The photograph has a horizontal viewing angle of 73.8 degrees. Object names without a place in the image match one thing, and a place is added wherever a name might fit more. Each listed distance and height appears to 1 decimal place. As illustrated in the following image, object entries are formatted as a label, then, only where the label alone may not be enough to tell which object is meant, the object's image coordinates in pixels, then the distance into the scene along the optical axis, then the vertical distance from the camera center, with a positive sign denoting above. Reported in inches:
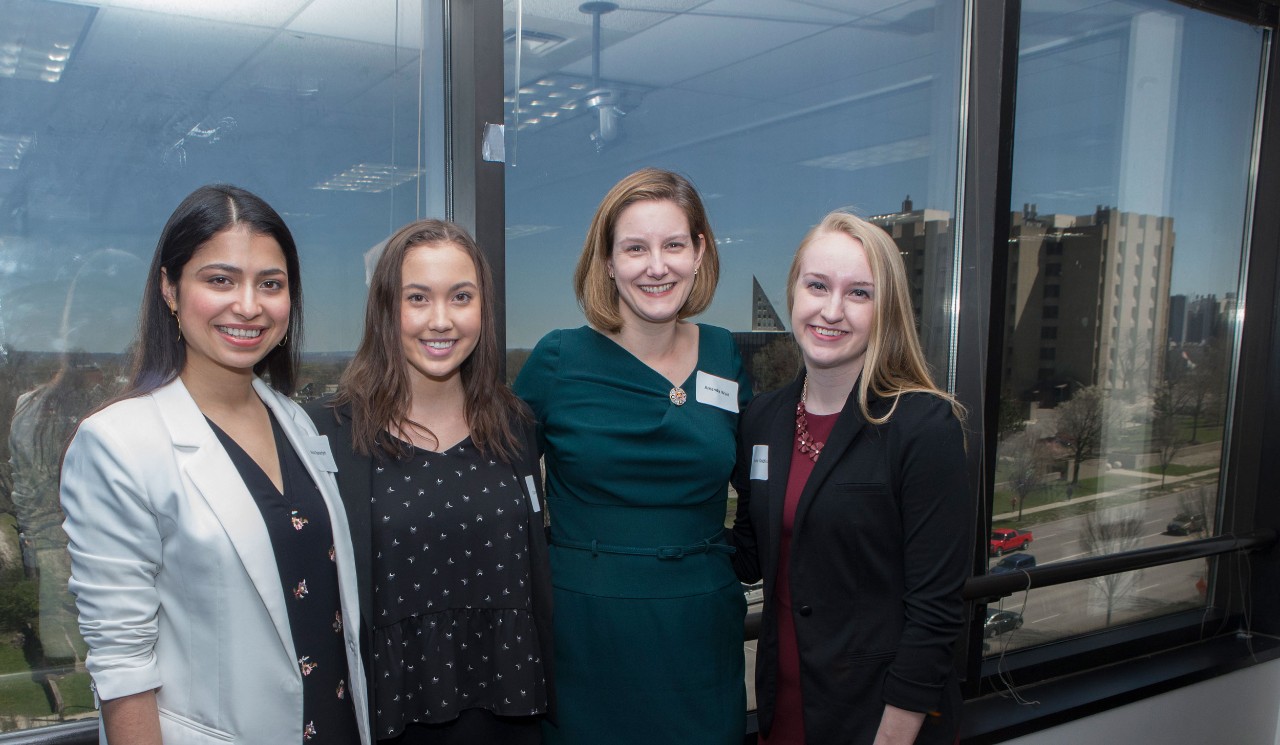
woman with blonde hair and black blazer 60.2 -15.9
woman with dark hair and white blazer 45.6 -13.6
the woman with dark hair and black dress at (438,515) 58.7 -15.6
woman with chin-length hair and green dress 67.3 -17.3
